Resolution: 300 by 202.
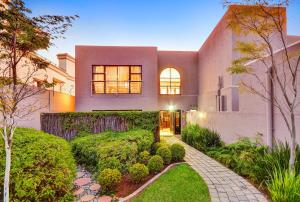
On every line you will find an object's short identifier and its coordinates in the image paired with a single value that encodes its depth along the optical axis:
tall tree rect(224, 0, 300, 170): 4.15
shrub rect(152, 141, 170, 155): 7.09
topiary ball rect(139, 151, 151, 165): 5.78
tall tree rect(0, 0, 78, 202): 3.59
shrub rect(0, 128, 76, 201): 3.40
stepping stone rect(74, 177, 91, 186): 5.06
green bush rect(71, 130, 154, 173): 5.36
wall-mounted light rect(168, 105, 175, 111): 14.60
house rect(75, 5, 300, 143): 9.69
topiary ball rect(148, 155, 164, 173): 5.35
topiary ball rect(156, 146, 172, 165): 6.19
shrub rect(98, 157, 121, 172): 5.01
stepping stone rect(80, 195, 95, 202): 4.22
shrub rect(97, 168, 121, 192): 4.41
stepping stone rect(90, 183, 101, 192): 4.72
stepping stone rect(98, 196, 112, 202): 4.18
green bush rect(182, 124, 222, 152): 8.79
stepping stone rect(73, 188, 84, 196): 4.50
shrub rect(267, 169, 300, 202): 3.20
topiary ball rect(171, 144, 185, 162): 6.55
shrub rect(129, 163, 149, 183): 4.73
